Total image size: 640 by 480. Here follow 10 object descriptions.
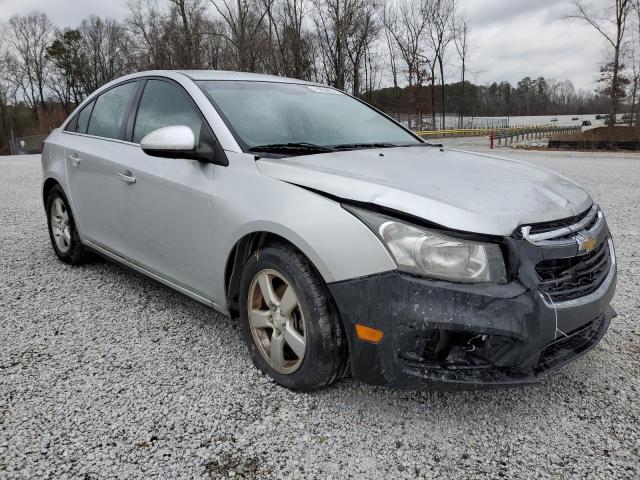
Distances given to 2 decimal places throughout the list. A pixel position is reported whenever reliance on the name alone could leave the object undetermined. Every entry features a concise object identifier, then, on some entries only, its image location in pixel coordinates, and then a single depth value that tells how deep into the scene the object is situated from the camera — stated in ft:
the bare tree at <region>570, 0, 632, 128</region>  94.89
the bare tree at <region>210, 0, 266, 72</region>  93.86
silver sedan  6.31
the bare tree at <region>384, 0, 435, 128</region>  167.22
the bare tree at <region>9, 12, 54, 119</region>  184.85
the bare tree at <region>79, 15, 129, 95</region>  188.65
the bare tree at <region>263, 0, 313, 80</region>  111.24
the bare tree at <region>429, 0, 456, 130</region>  166.09
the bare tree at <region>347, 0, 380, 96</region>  134.00
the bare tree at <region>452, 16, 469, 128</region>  170.11
